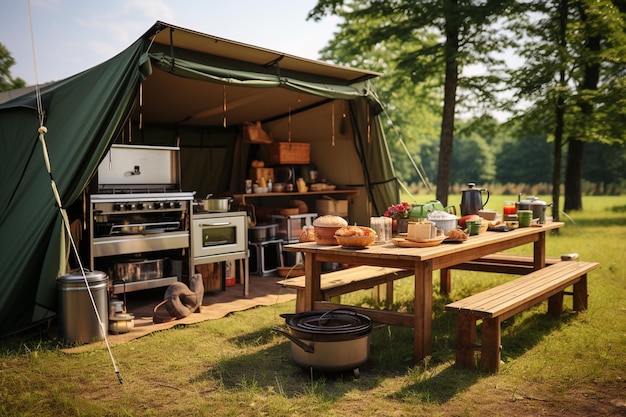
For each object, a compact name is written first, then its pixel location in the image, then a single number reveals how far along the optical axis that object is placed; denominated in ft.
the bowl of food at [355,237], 13.53
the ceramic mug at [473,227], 15.93
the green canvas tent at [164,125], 16.03
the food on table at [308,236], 15.49
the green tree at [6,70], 97.66
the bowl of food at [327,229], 14.46
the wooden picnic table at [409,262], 13.16
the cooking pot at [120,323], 16.26
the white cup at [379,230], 14.88
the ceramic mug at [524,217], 18.10
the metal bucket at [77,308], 15.17
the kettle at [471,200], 17.79
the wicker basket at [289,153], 29.04
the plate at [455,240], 14.36
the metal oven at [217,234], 20.20
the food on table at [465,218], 16.15
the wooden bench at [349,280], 15.73
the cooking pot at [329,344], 11.93
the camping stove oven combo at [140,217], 17.98
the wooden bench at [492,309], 12.89
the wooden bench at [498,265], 19.80
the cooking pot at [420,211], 15.31
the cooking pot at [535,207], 19.40
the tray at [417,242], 13.75
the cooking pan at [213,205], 21.59
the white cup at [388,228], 14.94
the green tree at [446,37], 38.37
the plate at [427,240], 13.74
